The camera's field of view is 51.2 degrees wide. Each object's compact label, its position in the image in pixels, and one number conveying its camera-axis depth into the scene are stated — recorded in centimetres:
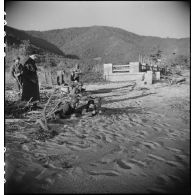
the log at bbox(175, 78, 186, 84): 1003
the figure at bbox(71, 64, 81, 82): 829
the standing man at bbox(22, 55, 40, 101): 516
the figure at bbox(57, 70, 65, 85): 1106
